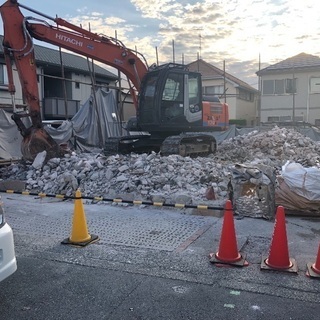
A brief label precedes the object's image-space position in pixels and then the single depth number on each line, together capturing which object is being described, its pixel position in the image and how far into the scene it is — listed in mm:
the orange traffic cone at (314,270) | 4152
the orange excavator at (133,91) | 10328
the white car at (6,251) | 3318
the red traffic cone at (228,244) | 4575
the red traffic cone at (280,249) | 4332
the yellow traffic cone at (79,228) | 5258
